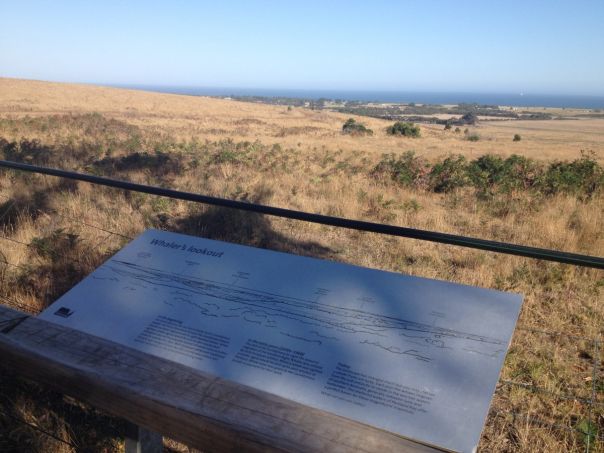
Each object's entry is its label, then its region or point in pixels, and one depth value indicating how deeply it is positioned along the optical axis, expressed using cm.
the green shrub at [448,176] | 1095
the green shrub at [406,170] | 1151
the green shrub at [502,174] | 1068
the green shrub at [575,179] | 1012
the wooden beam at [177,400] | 124
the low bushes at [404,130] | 3591
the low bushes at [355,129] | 3397
